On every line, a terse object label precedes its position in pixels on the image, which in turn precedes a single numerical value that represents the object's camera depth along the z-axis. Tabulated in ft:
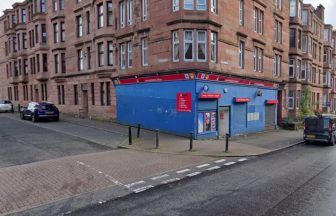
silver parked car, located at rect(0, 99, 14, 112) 108.76
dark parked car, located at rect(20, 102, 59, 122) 76.07
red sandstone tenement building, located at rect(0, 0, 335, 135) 56.75
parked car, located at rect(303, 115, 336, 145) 56.34
